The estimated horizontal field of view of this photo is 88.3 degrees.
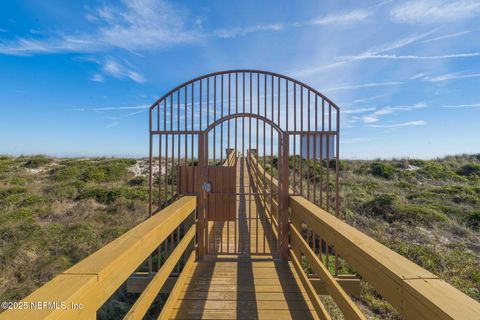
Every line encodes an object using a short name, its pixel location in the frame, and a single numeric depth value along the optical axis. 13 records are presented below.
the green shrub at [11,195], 11.89
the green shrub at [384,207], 9.51
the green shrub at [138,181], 16.11
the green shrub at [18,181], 14.84
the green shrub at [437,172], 16.59
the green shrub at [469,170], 17.38
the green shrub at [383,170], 17.27
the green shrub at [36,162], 19.18
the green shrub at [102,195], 12.74
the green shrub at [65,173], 16.27
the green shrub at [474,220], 8.64
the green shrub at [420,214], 8.92
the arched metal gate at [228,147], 4.34
